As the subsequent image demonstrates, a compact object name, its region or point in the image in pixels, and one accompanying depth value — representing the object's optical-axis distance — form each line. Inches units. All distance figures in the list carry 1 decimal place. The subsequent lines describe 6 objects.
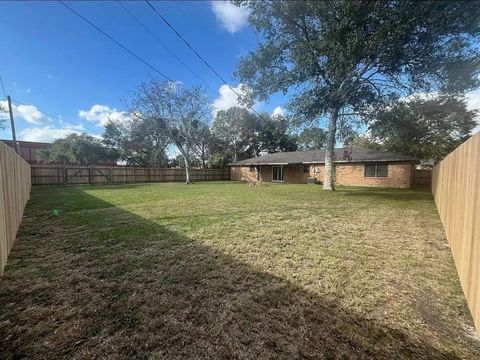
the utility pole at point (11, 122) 548.1
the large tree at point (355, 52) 299.9
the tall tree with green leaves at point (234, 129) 1331.2
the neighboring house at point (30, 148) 1280.8
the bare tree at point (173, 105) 716.0
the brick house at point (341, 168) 627.8
